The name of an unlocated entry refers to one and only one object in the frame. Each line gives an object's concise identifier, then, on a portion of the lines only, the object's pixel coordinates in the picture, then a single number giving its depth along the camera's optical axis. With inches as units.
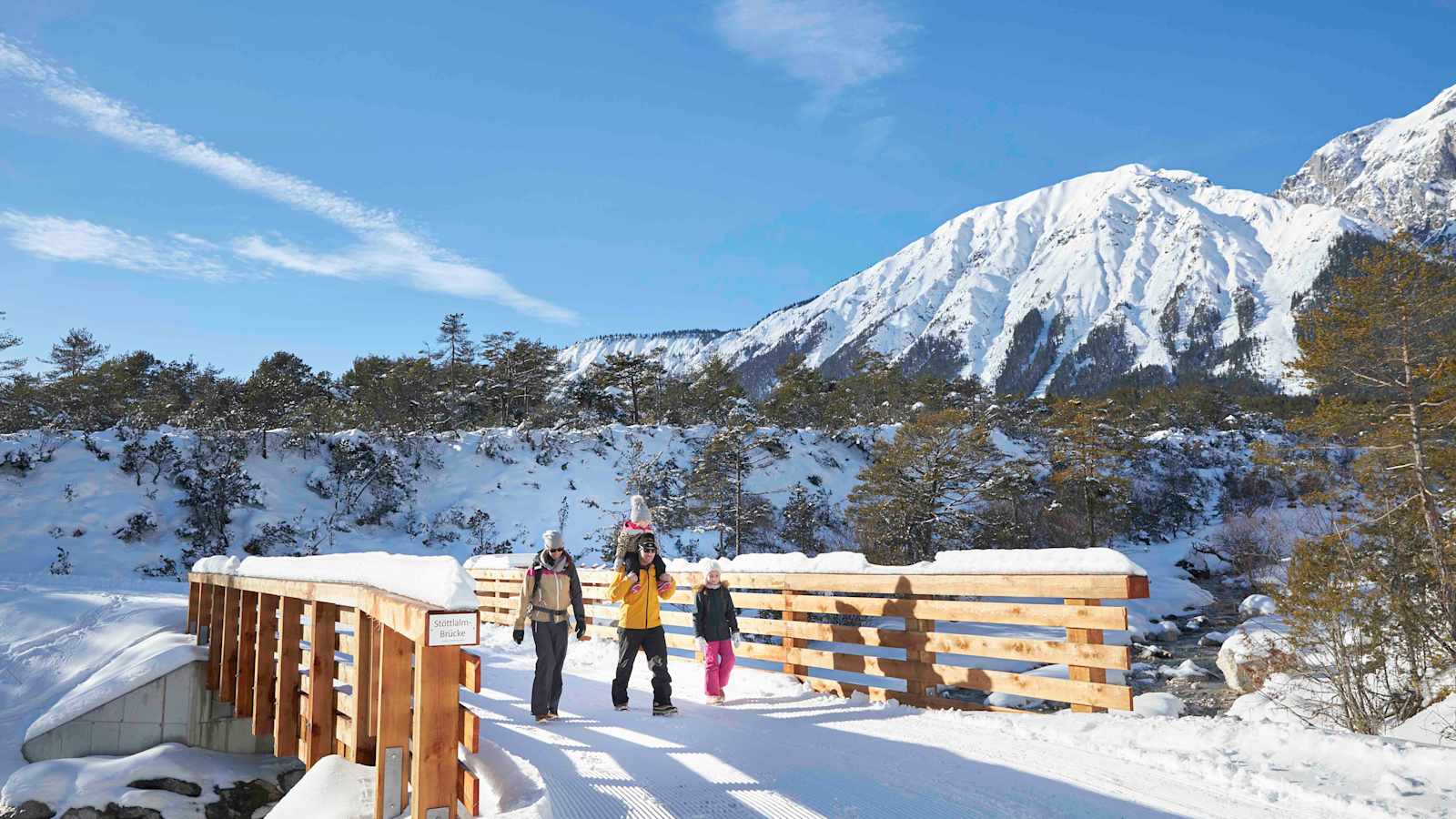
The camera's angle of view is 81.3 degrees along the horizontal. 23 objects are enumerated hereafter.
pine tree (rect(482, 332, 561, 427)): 1599.4
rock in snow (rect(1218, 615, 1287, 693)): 532.1
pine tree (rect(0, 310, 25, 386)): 1114.7
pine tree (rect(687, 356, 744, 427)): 1584.6
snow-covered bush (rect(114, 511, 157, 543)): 851.3
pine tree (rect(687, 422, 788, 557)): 1084.5
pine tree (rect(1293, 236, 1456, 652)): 633.0
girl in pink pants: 304.5
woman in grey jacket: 269.6
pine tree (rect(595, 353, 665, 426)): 1625.2
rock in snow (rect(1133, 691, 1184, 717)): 388.9
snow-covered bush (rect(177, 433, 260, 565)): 890.7
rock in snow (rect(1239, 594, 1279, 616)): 858.0
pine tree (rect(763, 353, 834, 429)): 1617.9
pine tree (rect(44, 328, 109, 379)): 1391.5
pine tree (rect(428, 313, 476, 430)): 1584.6
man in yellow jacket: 285.9
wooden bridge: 149.2
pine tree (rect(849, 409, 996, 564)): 1063.0
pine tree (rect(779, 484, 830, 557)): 1169.4
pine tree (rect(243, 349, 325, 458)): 1147.8
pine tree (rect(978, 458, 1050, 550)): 1122.7
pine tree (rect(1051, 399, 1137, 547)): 1414.9
